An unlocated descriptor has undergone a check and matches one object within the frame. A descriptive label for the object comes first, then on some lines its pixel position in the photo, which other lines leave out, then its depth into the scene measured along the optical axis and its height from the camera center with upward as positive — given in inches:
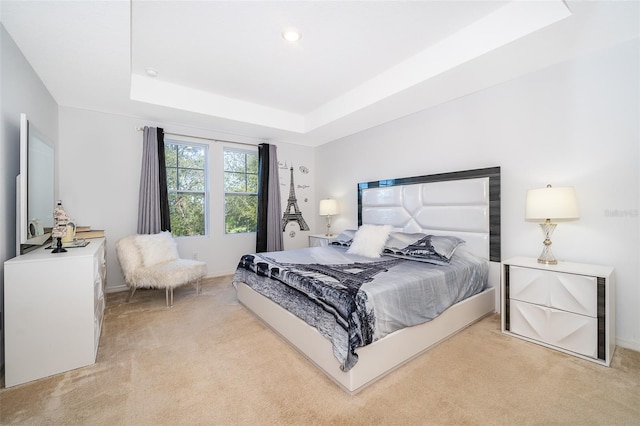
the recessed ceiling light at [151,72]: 123.5 +64.8
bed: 72.3 -22.8
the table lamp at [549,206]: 89.1 +2.4
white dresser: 72.4 -28.3
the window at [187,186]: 172.4 +17.6
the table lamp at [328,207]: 195.8 +4.3
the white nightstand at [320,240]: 183.8 -18.9
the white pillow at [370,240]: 128.6 -13.4
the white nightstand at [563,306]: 79.9 -29.8
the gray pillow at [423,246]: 110.3 -14.3
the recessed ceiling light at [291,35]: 97.5 +64.5
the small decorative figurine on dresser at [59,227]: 86.6 -4.5
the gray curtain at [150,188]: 154.8 +14.4
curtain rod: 156.9 +48.7
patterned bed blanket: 70.8 -24.4
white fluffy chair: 126.6 -25.7
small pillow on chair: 137.9 -18.2
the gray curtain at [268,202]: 196.7 +8.1
